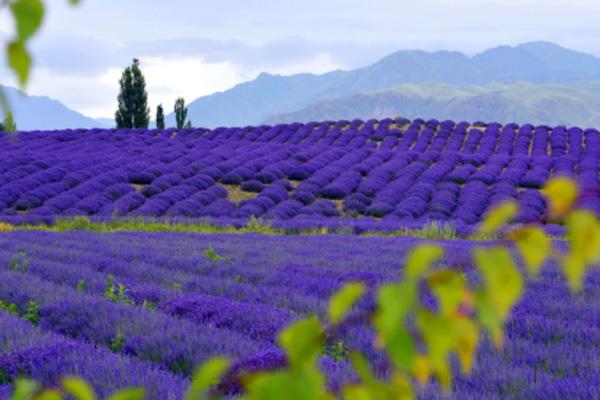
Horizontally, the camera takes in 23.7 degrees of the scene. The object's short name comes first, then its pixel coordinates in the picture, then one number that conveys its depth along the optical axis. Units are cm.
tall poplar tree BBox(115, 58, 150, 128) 10986
